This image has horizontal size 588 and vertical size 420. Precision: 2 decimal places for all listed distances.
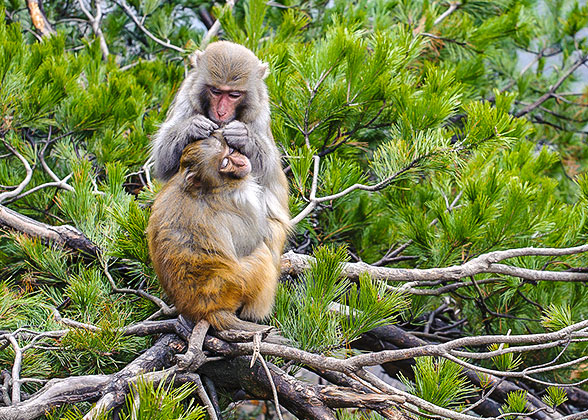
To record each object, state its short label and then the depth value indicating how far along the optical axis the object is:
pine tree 4.26
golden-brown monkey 4.92
